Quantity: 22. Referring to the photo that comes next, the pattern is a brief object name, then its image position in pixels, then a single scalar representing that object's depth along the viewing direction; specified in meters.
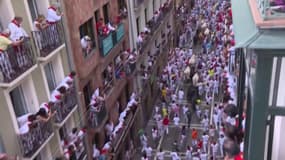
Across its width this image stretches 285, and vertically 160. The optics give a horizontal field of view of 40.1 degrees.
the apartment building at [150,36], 25.36
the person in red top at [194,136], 23.12
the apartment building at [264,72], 4.79
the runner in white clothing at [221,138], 19.00
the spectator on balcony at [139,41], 25.29
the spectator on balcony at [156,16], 29.79
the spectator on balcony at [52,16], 13.92
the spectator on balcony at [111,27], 19.84
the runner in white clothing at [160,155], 21.73
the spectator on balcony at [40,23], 13.27
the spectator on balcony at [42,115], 13.00
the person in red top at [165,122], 24.32
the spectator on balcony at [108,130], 19.83
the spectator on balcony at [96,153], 18.09
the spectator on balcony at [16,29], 11.25
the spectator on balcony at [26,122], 12.38
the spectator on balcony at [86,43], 16.94
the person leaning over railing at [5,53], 10.99
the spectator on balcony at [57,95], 14.30
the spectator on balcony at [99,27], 18.78
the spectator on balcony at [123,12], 22.44
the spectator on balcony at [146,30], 26.67
